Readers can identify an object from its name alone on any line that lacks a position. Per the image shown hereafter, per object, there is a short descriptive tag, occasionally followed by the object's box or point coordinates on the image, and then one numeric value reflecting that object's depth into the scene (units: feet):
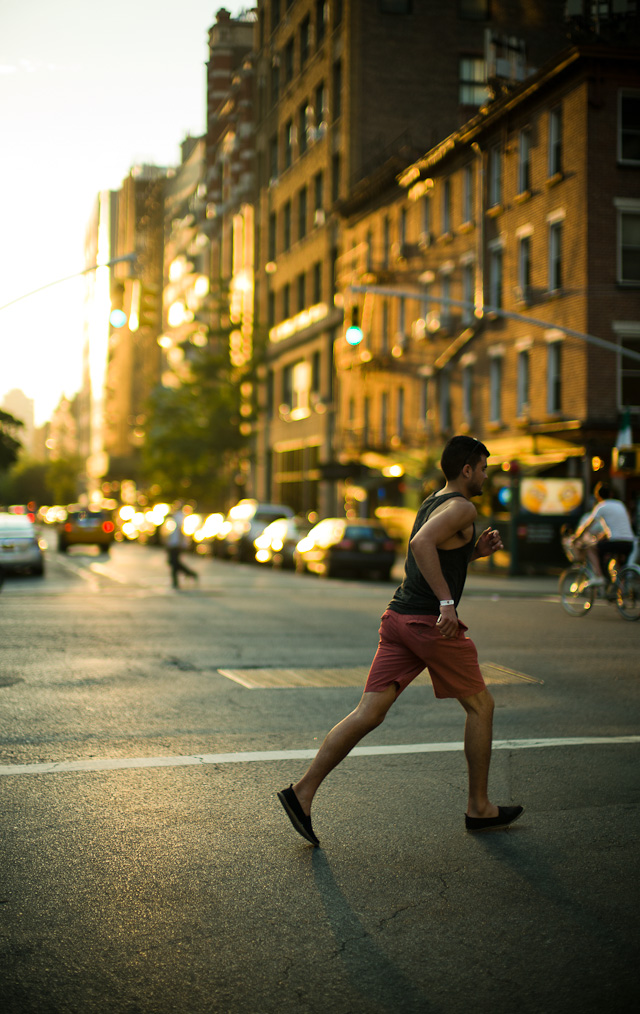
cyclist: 53.31
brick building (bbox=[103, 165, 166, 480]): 355.56
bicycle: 53.01
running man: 16.92
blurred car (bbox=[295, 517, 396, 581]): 91.66
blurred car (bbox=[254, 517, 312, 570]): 108.99
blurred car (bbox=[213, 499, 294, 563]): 121.80
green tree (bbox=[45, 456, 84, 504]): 512.63
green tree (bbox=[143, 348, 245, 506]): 193.88
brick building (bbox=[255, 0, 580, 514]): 159.12
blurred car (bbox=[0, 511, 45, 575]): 87.66
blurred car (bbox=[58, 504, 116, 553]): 135.23
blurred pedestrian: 75.31
